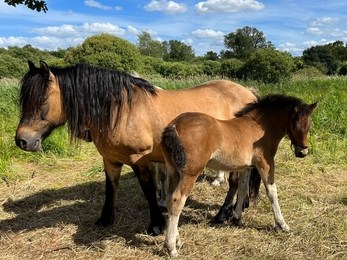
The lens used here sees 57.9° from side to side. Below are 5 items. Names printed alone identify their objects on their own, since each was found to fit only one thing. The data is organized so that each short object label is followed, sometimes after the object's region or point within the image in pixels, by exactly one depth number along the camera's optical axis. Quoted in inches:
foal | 92.7
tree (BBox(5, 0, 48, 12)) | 258.0
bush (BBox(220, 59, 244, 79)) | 732.7
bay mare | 98.3
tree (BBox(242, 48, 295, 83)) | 533.3
